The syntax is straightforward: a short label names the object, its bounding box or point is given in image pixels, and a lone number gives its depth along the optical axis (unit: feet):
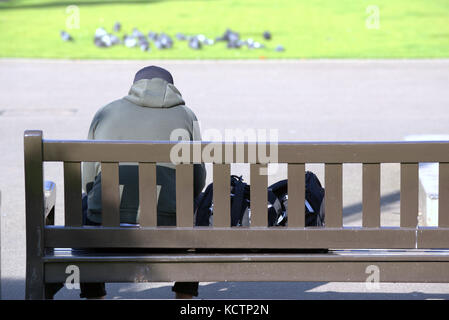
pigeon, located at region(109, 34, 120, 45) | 73.10
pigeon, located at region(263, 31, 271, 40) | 73.90
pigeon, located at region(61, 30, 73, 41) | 75.00
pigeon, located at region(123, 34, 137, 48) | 72.18
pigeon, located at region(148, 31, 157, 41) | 73.10
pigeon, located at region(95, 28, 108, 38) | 73.76
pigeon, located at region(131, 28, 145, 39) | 73.43
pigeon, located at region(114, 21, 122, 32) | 78.84
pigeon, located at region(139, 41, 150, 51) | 69.92
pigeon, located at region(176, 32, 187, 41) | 74.38
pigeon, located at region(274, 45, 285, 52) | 69.41
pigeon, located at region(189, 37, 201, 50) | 70.59
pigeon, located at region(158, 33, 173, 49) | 70.69
